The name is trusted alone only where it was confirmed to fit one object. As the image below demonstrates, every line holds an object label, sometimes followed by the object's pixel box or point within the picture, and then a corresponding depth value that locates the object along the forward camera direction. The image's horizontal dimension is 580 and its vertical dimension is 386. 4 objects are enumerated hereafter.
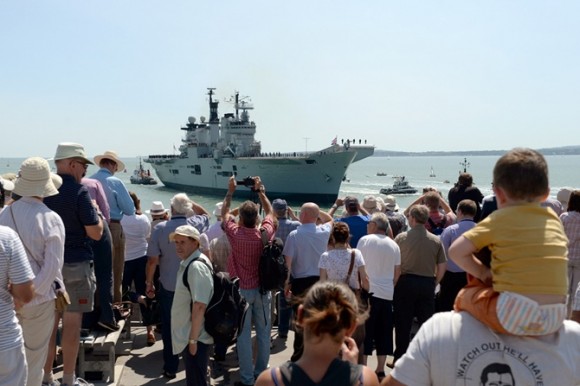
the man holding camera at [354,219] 5.88
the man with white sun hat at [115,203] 4.97
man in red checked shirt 4.58
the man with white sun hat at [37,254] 3.15
